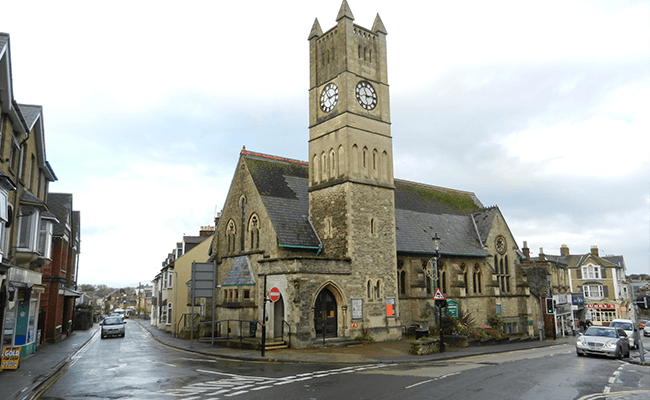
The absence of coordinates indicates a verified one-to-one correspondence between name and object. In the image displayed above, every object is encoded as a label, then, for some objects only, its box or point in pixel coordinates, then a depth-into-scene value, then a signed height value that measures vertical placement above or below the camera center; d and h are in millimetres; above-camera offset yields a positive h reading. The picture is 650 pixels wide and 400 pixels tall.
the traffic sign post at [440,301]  22469 -763
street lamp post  22609 -914
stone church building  25750 +3478
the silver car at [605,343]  20734 -2724
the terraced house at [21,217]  16734 +3047
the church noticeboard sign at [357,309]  26031 -1267
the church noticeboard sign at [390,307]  27734 -1259
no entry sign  23328 -334
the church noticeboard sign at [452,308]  32906 -1621
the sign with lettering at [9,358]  16594 -2438
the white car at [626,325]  31138 -3120
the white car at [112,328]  35156 -2928
